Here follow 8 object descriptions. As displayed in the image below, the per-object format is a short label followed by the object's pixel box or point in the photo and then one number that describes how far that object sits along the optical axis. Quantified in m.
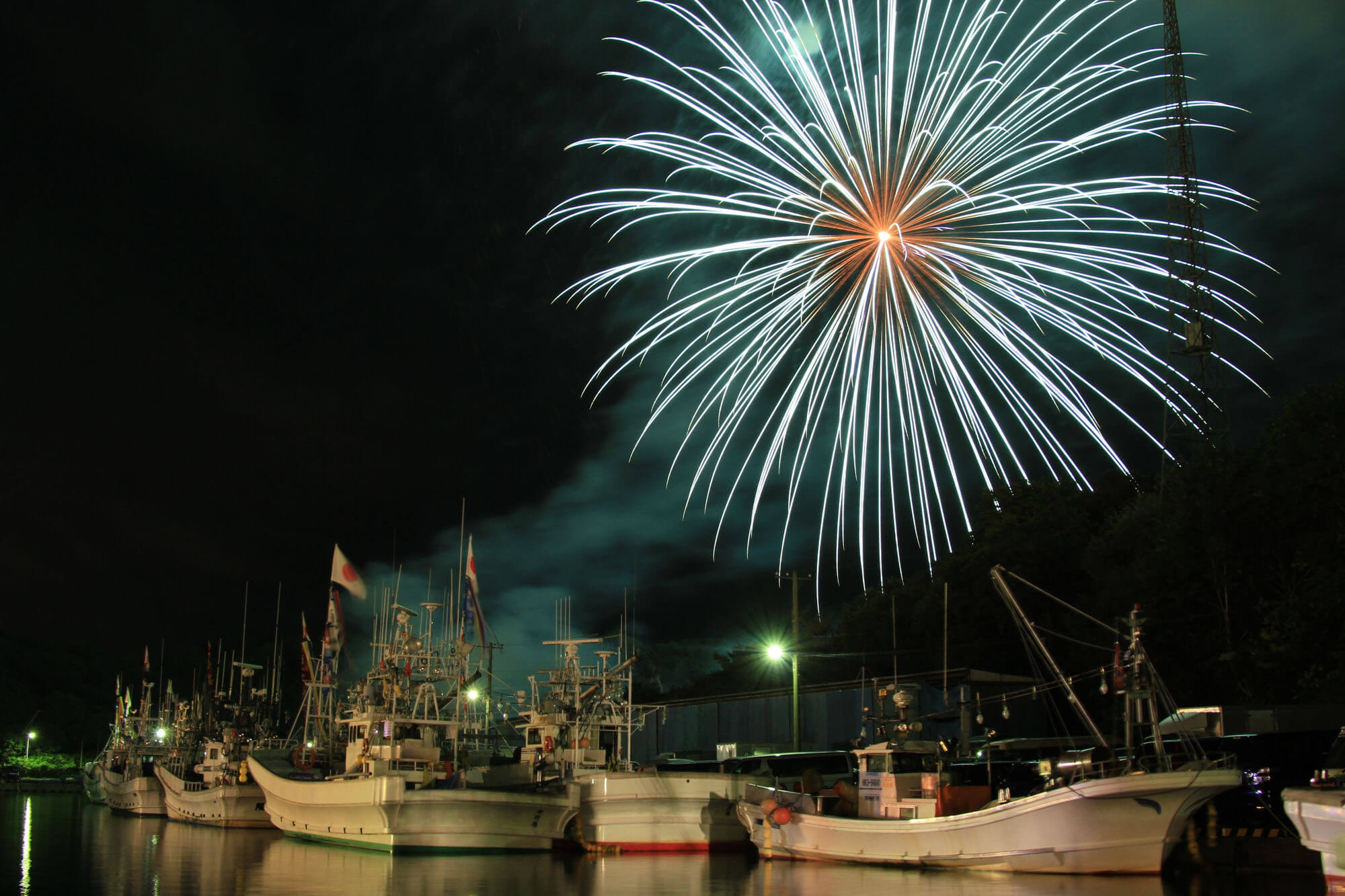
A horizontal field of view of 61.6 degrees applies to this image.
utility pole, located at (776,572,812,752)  38.69
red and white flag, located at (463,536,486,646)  41.41
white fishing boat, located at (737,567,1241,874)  21.14
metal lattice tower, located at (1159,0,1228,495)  39.50
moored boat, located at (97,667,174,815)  50.41
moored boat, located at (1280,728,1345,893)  16.72
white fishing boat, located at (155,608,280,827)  40.94
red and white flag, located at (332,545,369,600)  44.78
